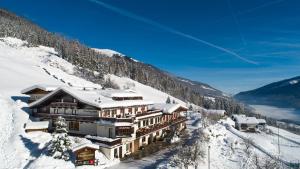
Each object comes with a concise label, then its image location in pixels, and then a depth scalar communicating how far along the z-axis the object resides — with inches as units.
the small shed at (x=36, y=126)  1067.6
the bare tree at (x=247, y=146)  1263.4
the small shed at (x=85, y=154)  896.0
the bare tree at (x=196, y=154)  990.8
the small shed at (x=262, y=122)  2923.4
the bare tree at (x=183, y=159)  932.1
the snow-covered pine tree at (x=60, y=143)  889.6
